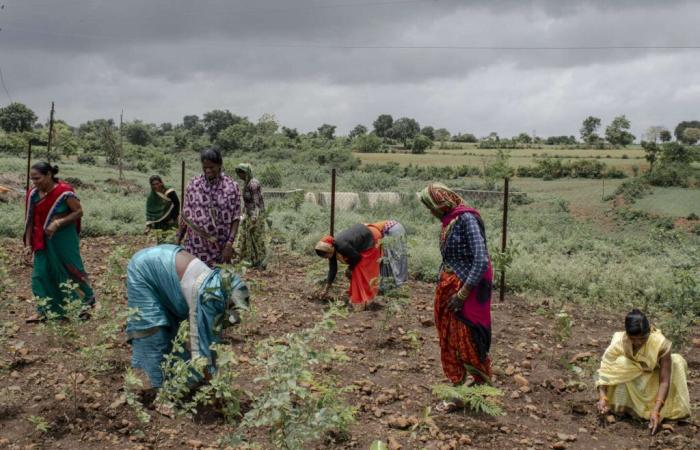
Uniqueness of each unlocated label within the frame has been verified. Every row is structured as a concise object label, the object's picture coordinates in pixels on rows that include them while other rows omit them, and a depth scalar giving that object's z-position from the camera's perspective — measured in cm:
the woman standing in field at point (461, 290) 421
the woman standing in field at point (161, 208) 785
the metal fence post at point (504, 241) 699
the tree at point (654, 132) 3744
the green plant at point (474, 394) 381
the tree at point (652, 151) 2758
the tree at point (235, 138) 4468
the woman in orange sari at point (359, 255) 645
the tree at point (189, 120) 9301
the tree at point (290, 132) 5666
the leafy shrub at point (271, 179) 2227
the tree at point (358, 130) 6947
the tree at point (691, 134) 5316
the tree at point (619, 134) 5391
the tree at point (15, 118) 5203
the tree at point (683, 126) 7050
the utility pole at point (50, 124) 1406
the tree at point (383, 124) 7831
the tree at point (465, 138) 7575
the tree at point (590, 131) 6178
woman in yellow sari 418
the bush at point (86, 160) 2970
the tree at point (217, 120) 6275
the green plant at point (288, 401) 269
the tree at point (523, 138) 6561
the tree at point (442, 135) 7743
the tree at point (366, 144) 5328
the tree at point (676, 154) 2641
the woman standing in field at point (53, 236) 545
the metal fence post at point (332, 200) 861
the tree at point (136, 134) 5519
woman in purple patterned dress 538
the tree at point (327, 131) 6214
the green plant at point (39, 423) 364
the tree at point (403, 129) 7594
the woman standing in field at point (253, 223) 818
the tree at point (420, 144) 5343
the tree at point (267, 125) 5125
